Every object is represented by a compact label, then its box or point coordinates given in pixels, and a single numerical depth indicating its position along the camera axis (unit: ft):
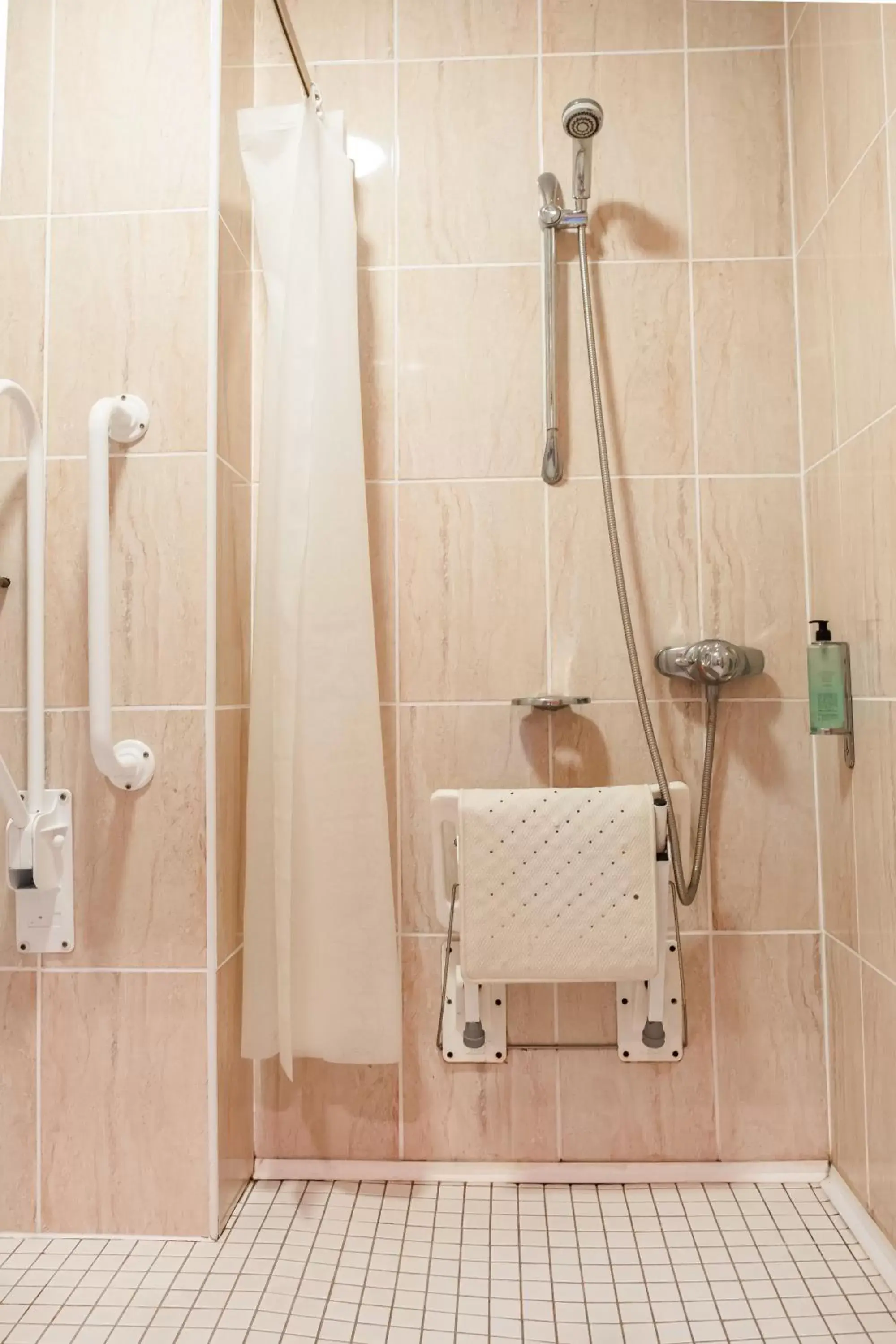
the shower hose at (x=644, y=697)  4.43
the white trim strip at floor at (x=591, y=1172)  4.74
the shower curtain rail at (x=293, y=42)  3.97
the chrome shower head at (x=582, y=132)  4.41
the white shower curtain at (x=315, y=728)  4.27
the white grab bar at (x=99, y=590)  4.00
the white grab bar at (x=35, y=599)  4.11
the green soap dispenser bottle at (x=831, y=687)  4.32
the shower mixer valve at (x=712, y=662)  4.52
